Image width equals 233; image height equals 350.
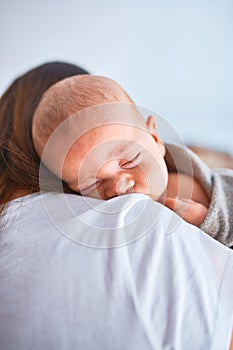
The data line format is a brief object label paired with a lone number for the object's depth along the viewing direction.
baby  0.68
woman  0.43
